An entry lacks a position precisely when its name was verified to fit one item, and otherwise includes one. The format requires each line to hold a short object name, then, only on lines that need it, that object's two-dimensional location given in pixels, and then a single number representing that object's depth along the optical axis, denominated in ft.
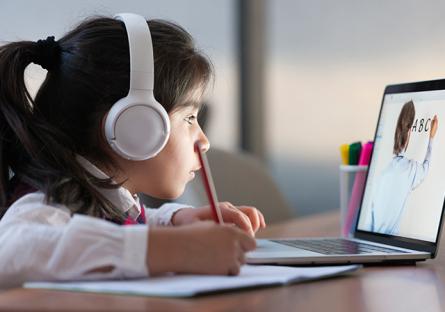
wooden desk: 4.09
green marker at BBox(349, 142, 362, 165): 5.89
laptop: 5.09
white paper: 4.18
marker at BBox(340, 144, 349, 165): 5.89
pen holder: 5.84
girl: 4.97
